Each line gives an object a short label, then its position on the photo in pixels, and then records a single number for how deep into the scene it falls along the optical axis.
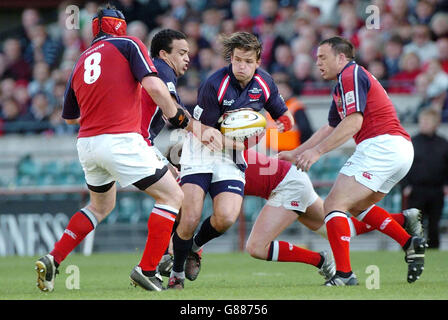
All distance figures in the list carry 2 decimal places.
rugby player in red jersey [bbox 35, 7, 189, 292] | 12.89
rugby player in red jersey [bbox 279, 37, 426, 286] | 13.84
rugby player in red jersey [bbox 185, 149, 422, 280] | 15.30
